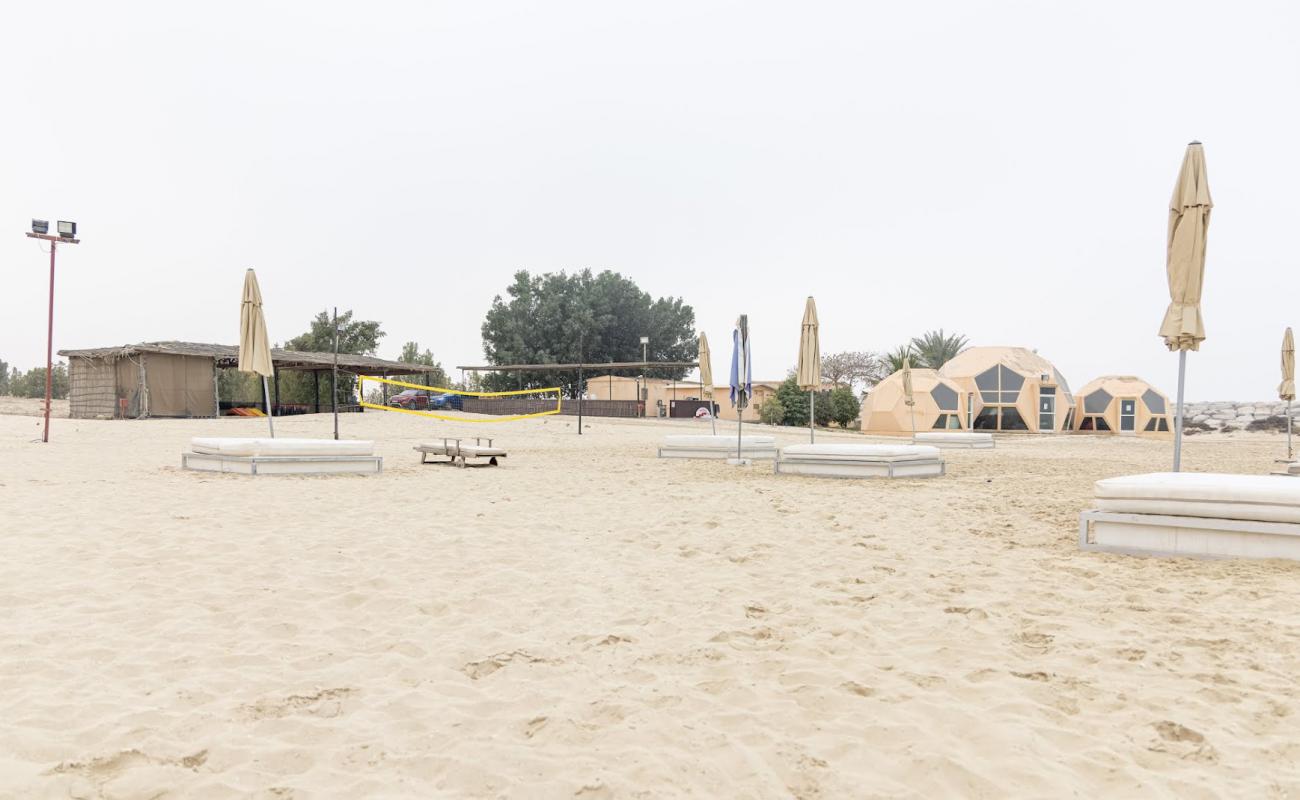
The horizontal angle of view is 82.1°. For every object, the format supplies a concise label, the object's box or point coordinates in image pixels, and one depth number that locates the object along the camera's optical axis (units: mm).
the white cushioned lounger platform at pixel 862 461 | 10312
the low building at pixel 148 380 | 21875
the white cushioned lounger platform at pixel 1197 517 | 4867
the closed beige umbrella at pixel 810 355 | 12164
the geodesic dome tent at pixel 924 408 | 28891
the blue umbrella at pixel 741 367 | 11695
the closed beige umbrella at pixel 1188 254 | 6078
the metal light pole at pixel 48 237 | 14025
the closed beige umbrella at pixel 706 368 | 17078
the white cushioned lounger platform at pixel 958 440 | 18250
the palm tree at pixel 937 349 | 42688
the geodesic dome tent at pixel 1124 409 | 30734
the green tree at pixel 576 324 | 42719
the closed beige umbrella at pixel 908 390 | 20984
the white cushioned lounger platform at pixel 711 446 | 13664
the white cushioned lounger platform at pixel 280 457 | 9828
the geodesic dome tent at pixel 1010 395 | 29375
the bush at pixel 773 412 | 31109
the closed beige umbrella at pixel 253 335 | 11141
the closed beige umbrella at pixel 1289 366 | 14742
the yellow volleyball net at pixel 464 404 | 30859
